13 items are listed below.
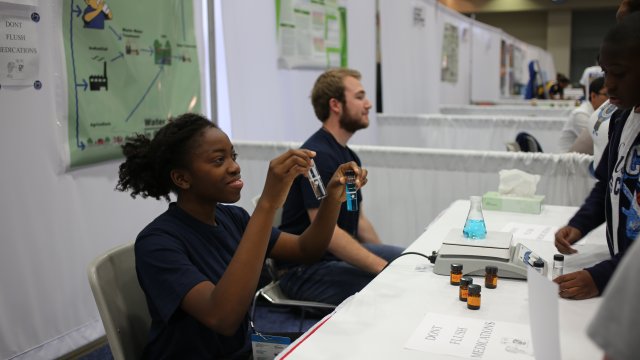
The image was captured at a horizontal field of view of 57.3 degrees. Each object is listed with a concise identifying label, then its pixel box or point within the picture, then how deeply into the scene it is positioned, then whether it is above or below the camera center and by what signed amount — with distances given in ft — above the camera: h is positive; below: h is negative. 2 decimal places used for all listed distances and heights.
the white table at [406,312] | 3.61 -1.56
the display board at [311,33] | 12.74 +1.46
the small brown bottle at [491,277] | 4.70 -1.48
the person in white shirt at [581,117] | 12.59 -0.59
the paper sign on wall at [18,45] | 6.93 +0.70
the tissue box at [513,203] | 7.45 -1.42
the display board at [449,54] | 23.61 +1.61
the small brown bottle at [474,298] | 4.26 -1.48
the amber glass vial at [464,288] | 4.44 -1.47
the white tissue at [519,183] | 7.69 -1.20
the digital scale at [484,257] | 4.91 -1.40
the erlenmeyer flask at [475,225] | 5.59 -1.27
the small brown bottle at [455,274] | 4.81 -1.48
